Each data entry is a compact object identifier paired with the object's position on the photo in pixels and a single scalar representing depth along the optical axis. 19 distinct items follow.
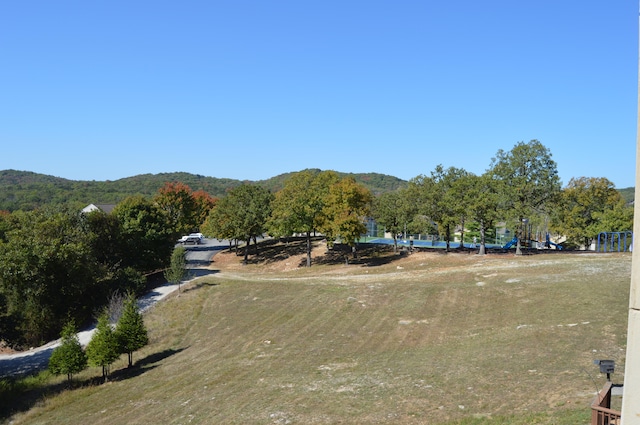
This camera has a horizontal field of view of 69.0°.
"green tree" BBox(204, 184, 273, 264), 60.34
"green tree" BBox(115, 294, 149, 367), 27.19
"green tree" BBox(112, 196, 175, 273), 49.47
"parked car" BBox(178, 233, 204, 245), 89.06
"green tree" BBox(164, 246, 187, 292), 40.56
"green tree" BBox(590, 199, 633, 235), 54.22
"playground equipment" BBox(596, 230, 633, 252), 48.72
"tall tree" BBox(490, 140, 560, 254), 43.66
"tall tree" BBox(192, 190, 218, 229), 86.83
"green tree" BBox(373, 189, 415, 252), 54.84
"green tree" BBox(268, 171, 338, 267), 54.10
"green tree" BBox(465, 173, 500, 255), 45.84
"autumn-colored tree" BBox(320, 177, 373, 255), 50.84
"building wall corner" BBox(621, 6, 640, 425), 5.31
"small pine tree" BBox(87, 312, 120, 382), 25.42
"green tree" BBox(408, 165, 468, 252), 50.16
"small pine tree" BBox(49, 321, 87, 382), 25.28
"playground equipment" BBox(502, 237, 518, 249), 63.40
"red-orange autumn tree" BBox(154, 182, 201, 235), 76.25
